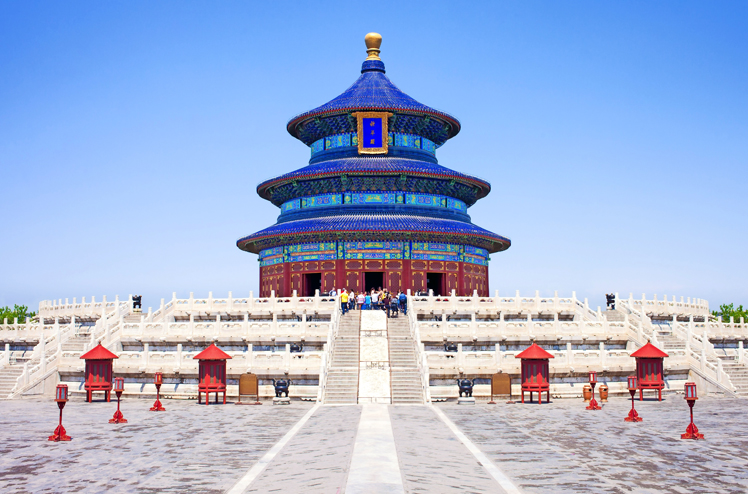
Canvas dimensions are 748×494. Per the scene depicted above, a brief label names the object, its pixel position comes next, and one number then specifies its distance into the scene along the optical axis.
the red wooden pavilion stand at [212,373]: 29.45
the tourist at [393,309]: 39.53
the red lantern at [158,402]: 27.28
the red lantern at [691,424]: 19.73
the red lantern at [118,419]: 23.38
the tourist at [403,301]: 42.22
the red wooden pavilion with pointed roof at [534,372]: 29.22
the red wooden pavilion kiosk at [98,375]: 30.73
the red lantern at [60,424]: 19.55
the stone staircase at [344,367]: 29.48
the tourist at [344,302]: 40.75
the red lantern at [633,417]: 23.50
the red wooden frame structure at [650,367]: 30.55
